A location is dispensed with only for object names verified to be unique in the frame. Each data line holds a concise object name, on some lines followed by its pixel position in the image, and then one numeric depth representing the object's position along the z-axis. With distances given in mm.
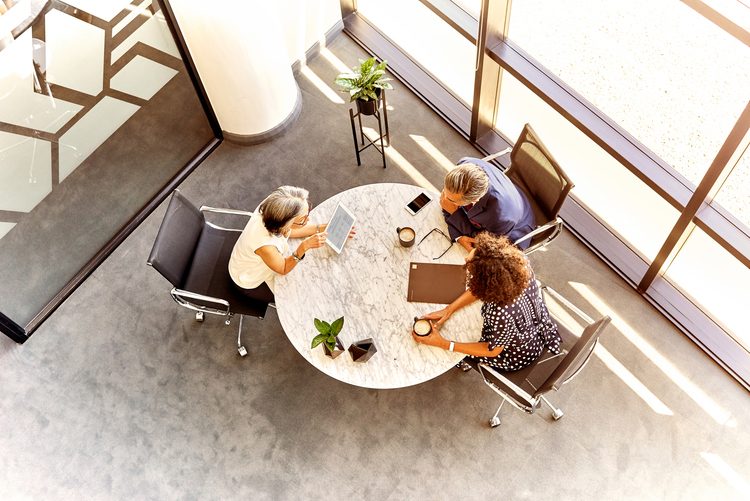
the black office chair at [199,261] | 3750
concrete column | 4293
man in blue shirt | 3600
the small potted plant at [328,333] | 3416
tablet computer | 3789
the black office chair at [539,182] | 3809
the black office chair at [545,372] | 3273
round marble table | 3490
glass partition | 3910
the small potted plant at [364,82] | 4391
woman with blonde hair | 3570
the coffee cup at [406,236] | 3740
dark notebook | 3643
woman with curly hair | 3129
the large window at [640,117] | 3396
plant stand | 4641
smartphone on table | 3900
